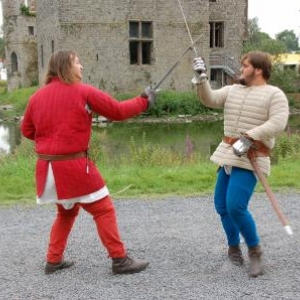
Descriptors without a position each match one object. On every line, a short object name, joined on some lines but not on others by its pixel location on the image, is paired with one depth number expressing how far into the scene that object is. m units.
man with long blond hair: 3.83
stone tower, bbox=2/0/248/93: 25.81
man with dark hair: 3.81
